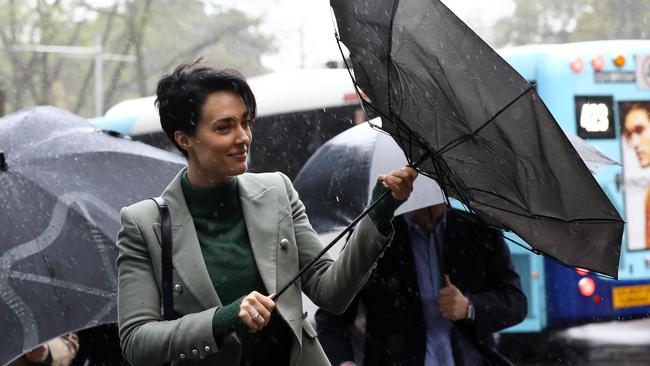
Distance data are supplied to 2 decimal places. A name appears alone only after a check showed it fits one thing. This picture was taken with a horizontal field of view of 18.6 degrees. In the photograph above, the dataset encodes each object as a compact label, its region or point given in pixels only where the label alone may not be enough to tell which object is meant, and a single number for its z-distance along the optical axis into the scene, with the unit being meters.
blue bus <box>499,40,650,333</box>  16.90
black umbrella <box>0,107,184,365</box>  7.76
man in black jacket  7.57
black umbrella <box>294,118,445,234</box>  8.86
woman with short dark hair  5.14
